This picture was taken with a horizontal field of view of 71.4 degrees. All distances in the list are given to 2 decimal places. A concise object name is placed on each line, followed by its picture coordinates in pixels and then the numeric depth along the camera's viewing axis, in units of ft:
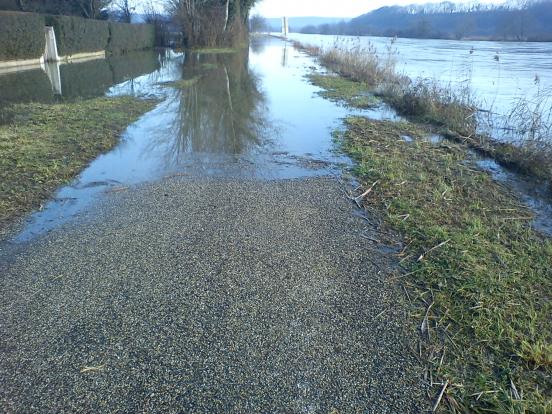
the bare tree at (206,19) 107.24
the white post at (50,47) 70.69
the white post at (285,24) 289.12
